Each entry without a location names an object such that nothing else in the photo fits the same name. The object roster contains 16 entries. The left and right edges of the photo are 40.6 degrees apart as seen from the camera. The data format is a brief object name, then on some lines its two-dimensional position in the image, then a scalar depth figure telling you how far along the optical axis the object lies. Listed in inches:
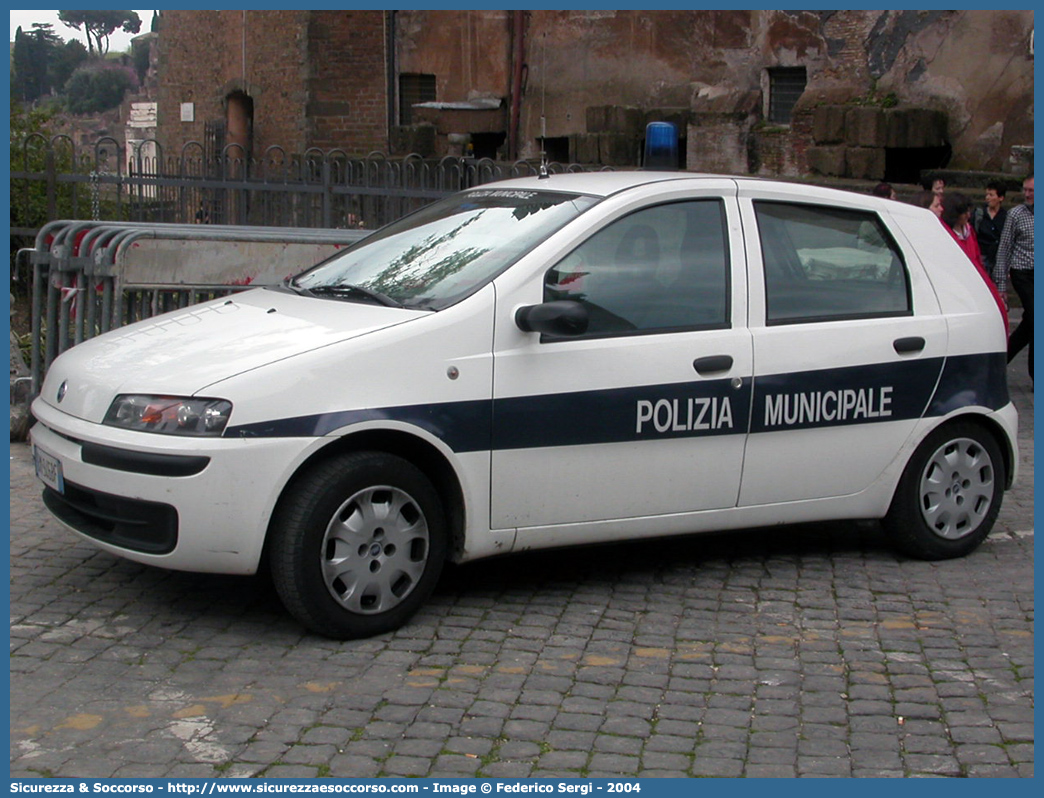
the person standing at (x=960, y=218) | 407.2
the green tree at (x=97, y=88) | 2679.6
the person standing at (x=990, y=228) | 491.8
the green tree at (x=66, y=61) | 2556.6
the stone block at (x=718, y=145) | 796.6
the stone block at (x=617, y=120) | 856.3
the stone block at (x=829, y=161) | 695.1
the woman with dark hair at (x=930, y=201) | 441.4
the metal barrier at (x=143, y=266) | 303.4
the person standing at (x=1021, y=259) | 438.3
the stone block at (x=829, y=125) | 702.5
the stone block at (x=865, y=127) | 687.1
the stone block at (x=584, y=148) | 864.3
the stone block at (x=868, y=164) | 685.9
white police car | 192.1
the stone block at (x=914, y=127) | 688.4
